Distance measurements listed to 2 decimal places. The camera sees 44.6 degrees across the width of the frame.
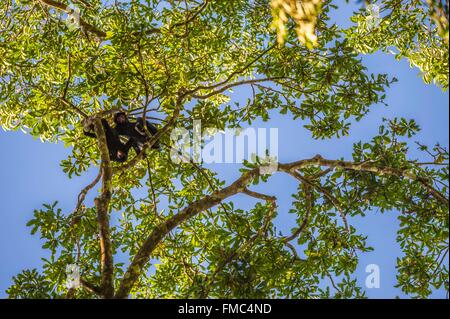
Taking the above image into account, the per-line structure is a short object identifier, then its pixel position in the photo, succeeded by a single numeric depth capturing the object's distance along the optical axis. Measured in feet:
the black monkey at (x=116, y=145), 33.06
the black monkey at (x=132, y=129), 32.32
